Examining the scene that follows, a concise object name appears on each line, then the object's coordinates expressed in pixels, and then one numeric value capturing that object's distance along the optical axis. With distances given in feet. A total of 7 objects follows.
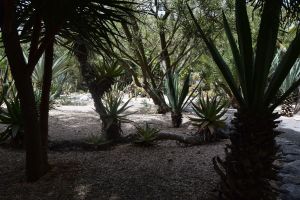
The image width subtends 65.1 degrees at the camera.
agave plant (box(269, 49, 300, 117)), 18.74
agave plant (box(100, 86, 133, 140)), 11.49
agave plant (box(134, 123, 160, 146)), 10.43
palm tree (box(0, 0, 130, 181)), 6.20
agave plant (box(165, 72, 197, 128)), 14.31
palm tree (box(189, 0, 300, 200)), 4.46
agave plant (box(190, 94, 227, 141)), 11.19
